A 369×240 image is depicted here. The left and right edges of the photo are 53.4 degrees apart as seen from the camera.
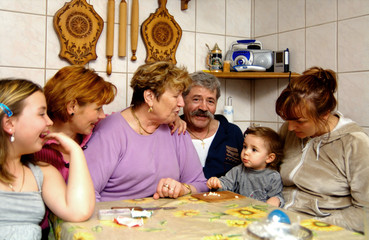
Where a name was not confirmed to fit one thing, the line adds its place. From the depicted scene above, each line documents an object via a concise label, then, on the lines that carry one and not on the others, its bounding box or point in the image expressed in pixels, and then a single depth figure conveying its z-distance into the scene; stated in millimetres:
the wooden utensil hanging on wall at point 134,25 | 2264
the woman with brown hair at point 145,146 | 1588
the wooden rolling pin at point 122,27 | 2229
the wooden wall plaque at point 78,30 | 2105
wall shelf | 2447
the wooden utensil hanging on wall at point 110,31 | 2197
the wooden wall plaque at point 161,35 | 2379
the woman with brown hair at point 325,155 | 1519
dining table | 987
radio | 2551
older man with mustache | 2096
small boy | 1748
